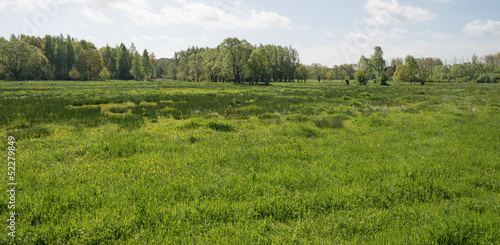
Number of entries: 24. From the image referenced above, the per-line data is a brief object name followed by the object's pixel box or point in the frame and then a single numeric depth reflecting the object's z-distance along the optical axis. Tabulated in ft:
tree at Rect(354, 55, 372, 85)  369.73
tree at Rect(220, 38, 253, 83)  271.69
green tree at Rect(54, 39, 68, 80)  360.89
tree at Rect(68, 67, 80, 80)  351.71
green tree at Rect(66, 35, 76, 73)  374.14
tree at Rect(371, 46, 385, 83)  370.73
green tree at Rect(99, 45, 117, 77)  449.06
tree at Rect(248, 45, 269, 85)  273.72
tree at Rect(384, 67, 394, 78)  610.65
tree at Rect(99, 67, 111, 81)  367.64
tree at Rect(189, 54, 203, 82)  359.66
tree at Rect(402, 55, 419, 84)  329.52
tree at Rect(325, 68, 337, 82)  501.56
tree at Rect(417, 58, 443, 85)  626.64
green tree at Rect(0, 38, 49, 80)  269.64
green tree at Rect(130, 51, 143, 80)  398.79
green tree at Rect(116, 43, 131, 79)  412.36
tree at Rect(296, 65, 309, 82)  437.17
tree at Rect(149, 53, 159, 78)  574.02
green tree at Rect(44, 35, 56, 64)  371.35
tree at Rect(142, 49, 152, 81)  419.80
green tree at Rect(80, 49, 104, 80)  386.73
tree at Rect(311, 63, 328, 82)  531.09
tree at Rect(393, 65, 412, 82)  337.52
